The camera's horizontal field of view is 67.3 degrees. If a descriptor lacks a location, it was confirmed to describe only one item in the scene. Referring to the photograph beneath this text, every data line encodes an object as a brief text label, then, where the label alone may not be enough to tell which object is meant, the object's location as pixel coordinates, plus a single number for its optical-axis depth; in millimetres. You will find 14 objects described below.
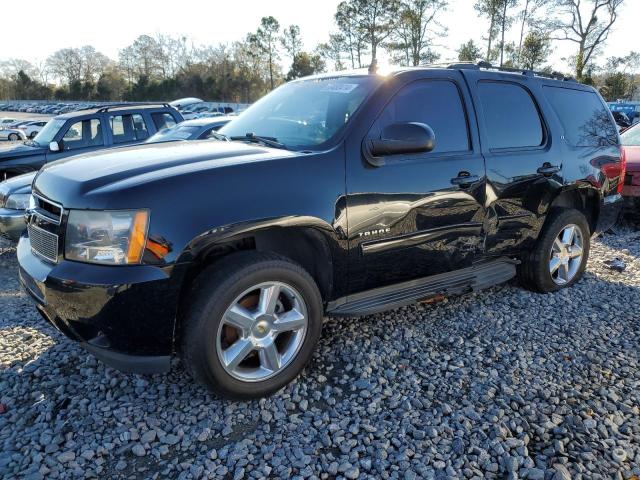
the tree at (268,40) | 63312
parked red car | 6715
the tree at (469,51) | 49344
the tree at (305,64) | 57838
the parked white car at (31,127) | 29650
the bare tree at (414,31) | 47875
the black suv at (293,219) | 2340
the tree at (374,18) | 49531
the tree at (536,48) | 43406
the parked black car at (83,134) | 7711
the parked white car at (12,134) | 26844
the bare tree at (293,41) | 62969
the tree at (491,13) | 49988
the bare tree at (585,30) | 43844
